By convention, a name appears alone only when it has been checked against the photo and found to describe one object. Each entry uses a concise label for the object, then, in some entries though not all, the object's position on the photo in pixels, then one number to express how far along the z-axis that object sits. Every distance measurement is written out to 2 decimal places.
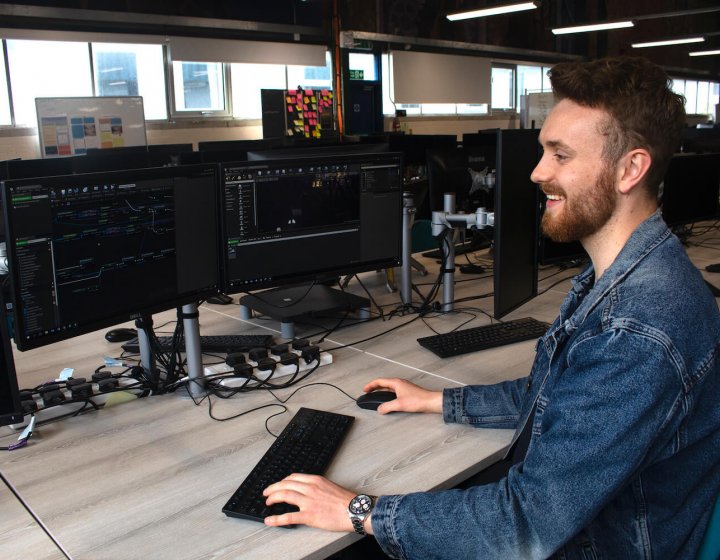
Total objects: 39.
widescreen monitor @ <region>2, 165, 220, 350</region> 1.37
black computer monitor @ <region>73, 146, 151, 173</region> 2.74
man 0.94
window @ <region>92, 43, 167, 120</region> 6.96
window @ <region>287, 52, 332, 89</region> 8.43
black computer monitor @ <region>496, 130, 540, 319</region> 1.88
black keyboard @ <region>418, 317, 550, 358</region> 1.95
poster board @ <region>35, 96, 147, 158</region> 6.48
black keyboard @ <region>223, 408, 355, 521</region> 1.16
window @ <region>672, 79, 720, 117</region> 15.95
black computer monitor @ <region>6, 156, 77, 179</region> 2.60
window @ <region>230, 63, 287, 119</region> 8.00
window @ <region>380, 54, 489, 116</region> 9.20
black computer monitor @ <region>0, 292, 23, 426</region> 1.31
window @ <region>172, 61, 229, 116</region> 7.53
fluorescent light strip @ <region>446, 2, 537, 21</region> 7.73
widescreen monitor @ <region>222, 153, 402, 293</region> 1.90
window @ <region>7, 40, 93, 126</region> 6.39
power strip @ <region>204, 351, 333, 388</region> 1.73
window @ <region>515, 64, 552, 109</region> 11.50
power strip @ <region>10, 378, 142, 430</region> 1.55
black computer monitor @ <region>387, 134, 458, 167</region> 4.38
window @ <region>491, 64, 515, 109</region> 11.05
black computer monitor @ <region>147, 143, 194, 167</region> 3.23
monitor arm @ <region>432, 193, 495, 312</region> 2.36
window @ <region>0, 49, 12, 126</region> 6.25
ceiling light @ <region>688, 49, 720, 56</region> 13.63
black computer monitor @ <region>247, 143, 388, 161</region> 2.37
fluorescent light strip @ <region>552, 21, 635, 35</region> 9.08
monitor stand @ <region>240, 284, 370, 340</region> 2.13
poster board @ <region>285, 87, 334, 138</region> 7.94
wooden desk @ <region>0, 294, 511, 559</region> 1.09
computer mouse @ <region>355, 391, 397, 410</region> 1.57
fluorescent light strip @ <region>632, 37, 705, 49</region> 10.34
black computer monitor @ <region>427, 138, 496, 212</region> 2.77
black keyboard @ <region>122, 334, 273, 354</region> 1.99
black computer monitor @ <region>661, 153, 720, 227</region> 3.00
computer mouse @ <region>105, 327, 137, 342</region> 2.10
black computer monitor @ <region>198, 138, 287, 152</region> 3.79
